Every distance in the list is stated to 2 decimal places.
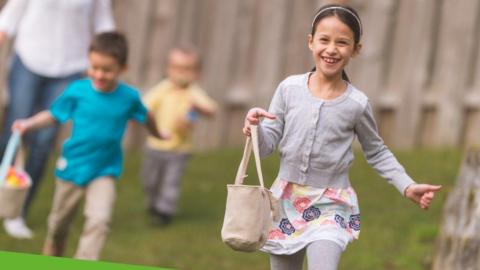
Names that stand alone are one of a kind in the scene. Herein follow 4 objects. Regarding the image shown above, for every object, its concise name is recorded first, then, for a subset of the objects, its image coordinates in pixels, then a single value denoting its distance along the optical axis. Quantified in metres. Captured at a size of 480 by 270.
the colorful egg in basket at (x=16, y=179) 10.49
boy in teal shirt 10.70
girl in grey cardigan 7.93
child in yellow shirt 14.13
